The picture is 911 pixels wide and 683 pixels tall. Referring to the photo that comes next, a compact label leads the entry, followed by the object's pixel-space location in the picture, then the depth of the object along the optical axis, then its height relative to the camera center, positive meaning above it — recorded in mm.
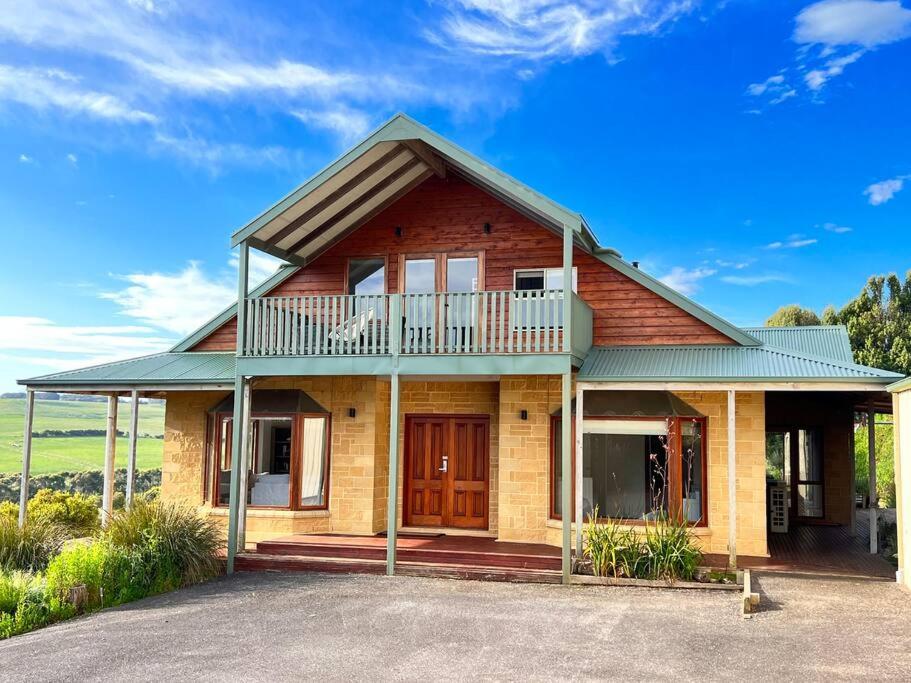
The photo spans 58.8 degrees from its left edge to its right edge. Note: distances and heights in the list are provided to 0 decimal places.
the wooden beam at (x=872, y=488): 14156 -738
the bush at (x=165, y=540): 11875 -1568
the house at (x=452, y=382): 12797 +984
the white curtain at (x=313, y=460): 14977 -417
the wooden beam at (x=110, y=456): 14781 -413
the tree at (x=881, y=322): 36594 +5821
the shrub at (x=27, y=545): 12719 -1798
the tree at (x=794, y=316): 47250 +7647
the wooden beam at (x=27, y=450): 13945 -315
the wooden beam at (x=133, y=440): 14094 -105
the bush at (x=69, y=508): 16039 -1773
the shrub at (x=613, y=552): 11828 -1605
